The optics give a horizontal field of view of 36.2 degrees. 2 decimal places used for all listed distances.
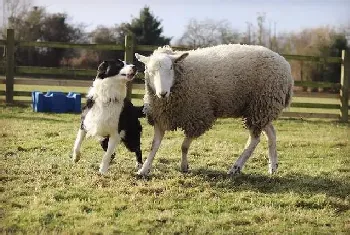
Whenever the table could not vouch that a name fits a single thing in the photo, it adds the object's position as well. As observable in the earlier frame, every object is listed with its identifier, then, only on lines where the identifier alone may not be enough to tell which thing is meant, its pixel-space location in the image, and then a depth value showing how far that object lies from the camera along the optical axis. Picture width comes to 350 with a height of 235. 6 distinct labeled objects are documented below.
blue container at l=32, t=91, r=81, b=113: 13.94
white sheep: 6.83
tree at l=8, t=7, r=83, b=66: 19.72
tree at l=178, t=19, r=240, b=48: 16.17
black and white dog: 6.62
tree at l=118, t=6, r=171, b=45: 26.88
